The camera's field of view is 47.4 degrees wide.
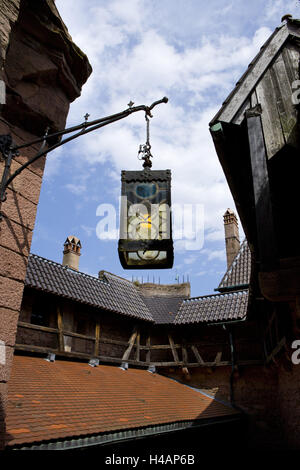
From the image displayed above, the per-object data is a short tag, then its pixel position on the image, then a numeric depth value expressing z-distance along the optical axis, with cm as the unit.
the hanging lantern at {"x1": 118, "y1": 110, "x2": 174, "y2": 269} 382
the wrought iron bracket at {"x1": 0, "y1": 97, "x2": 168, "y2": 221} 316
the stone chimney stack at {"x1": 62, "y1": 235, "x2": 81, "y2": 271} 1756
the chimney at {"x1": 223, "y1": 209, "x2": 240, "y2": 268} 1861
